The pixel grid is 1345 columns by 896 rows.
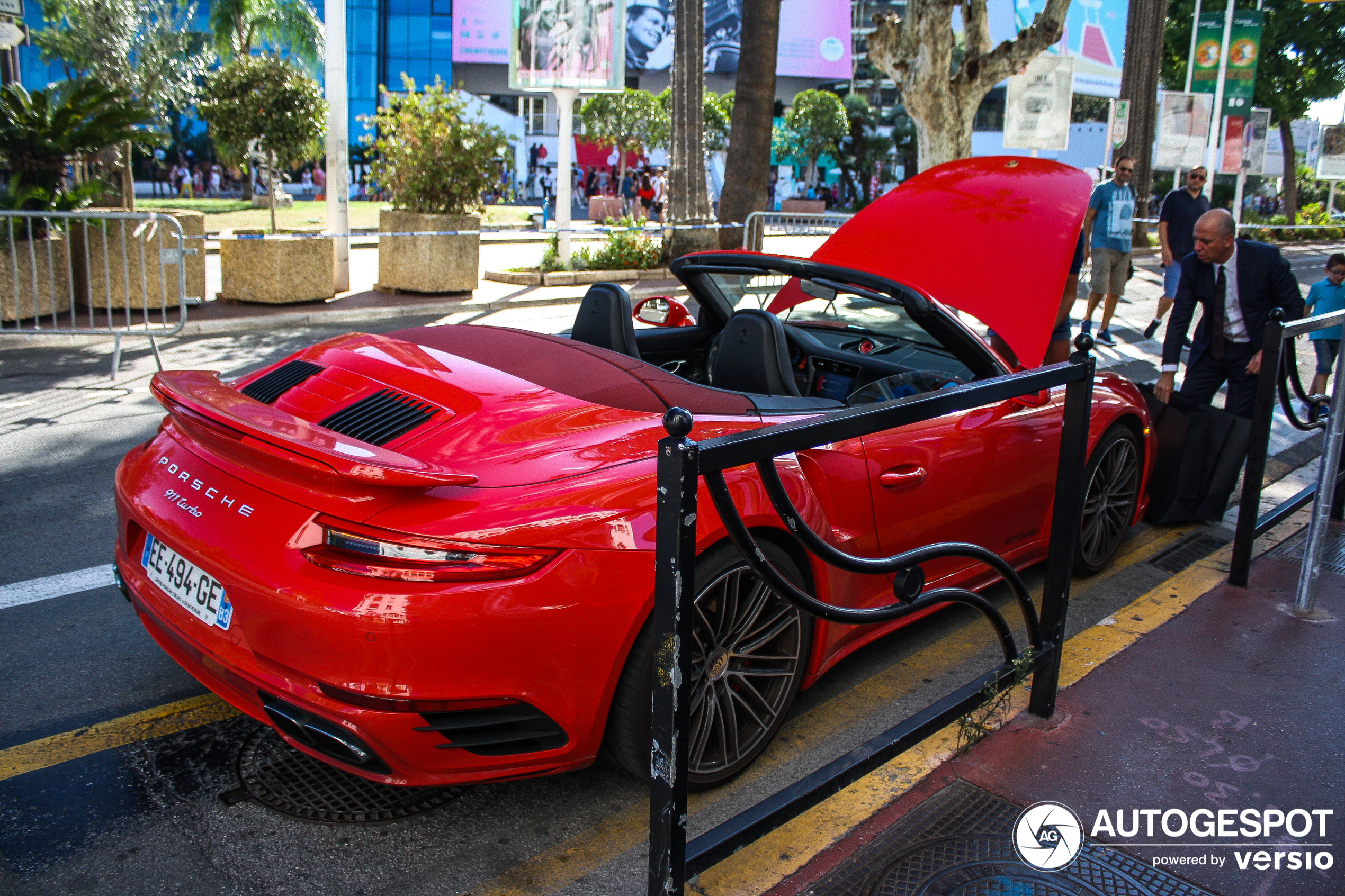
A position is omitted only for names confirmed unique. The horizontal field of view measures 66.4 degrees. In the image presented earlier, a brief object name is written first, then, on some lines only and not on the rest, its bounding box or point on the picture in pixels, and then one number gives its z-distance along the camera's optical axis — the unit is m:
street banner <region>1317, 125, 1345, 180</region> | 29.61
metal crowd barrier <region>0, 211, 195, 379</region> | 8.04
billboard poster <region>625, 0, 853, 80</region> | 56.53
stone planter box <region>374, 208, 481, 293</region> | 12.98
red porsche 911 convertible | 2.37
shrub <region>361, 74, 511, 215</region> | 13.13
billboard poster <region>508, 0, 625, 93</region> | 16.38
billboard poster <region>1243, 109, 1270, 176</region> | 25.50
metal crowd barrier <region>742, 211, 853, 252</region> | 24.70
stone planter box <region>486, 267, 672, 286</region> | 15.13
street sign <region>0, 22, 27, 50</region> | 9.63
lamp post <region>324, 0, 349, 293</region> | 12.85
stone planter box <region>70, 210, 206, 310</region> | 10.05
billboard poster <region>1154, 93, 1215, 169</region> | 21.98
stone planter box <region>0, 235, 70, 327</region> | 9.02
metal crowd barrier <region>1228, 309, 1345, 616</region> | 4.18
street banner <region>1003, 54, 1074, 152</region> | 17.33
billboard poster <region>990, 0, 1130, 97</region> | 45.91
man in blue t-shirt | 11.56
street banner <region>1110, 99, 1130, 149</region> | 21.67
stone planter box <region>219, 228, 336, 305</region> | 11.45
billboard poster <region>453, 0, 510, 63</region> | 54.81
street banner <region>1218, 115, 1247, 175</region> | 25.00
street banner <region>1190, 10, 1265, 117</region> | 26.20
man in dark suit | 5.33
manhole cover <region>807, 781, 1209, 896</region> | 2.50
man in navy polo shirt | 11.75
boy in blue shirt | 8.20
